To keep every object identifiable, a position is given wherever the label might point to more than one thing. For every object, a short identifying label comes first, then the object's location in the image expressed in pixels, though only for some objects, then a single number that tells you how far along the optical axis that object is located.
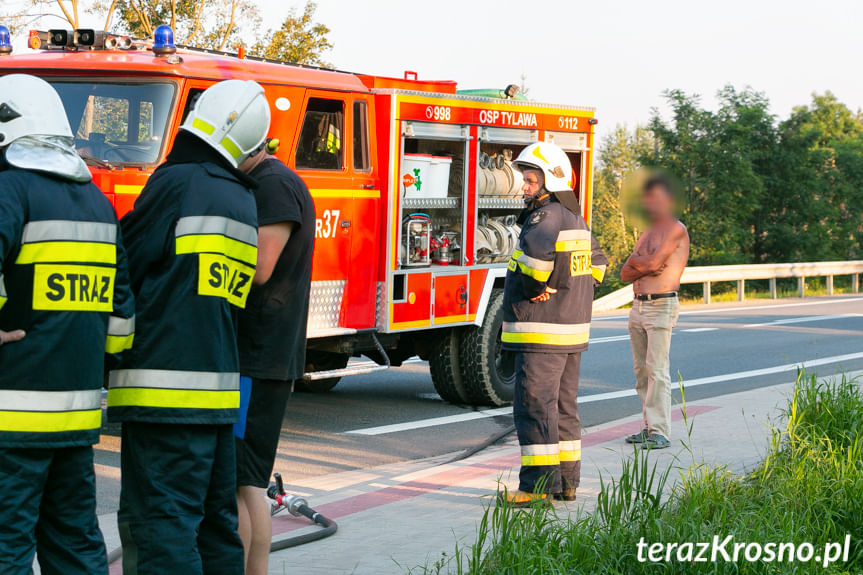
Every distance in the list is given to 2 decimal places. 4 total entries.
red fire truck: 7.62
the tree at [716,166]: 39.34
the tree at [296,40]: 29.64
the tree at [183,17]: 27.75
